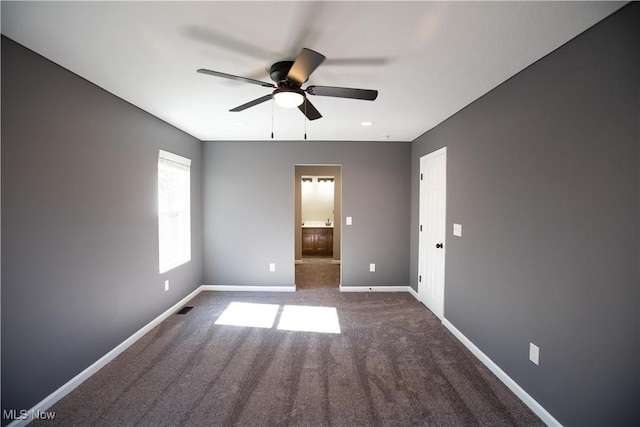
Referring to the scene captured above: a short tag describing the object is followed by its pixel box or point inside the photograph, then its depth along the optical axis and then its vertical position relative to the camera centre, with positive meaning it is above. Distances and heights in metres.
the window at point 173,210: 3.53 -0.07
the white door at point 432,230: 3.45 -0.31
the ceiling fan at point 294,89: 1.75 +0.81
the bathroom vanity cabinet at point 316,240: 7.22 -0.90
